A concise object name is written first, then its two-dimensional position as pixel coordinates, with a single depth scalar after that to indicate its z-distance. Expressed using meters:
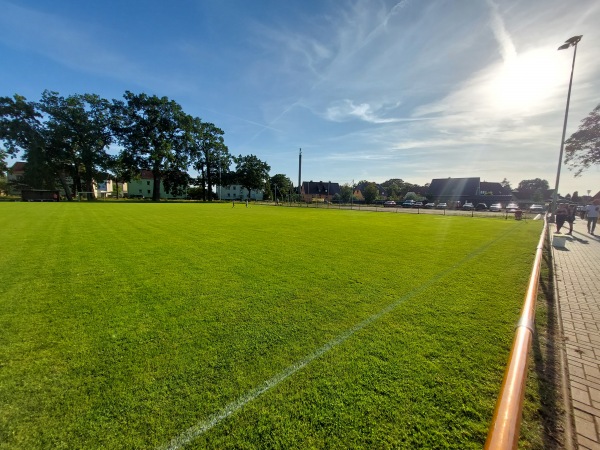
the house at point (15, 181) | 64.01
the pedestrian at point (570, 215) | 14.75
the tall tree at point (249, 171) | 78.62
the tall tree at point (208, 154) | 60.40
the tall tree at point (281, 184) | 92.25
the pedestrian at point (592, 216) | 14.52
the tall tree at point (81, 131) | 49.09
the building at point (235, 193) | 100.52
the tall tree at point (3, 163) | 58.24
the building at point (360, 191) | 87.70
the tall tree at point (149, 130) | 52.69
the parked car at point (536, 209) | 45.72
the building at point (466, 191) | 64.93
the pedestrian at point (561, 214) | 14.14
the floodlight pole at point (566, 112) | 18.19
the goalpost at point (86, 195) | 55.83
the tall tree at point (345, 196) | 75.88
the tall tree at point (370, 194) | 70.38
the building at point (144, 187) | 93.75
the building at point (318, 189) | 95.56
